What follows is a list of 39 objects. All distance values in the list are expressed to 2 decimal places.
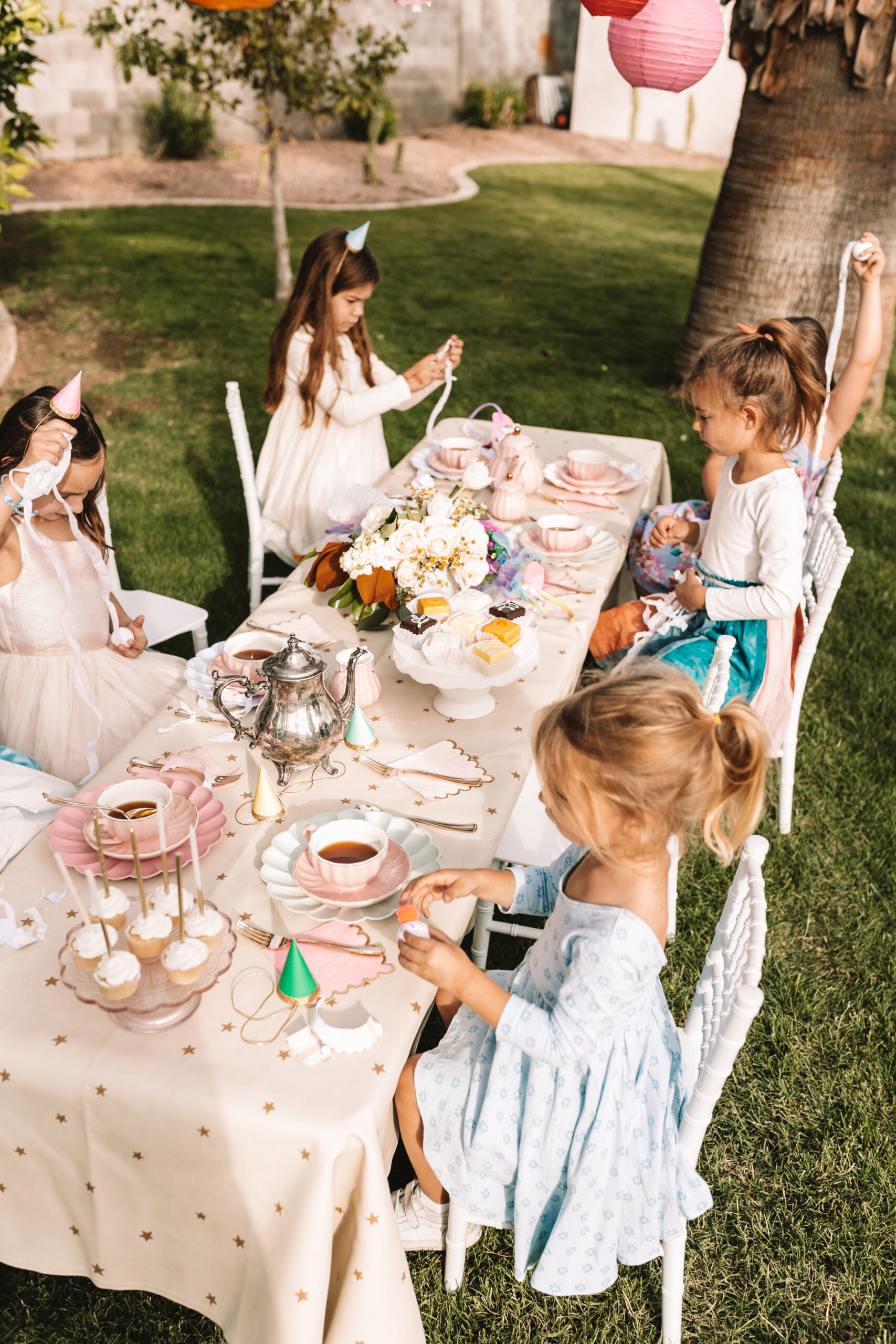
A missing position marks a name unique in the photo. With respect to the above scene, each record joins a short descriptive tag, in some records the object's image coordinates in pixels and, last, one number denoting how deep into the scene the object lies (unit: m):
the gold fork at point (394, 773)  2.36
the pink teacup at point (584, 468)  4.08
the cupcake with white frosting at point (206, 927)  1.77
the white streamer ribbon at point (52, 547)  2.44
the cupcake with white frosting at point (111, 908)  1.74
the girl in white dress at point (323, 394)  4.06
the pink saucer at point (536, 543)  3.48
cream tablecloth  1.61
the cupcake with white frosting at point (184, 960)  1.71
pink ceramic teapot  3.81
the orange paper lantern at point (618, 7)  2.80
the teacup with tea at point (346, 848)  1.95
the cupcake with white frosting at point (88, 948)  1.69
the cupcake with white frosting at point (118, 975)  1.65
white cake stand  2.53
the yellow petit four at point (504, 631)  2.63
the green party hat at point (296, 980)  1.75
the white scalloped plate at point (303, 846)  1.97
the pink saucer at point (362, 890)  1.95
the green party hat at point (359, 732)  2.45
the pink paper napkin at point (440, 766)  2.34
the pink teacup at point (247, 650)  2.65
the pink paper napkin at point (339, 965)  1.82
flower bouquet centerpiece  2.81
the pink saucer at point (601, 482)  4.01
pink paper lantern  2.94
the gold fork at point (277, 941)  1.89
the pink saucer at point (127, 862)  2.04
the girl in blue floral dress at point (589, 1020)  1.78
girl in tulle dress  2.81
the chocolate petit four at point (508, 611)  2.74
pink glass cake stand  1.70
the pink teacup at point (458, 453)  4.11
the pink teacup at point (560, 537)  3.45
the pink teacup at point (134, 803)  2.04
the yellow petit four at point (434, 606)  2.77
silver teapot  2.28
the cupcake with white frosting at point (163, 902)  1.77
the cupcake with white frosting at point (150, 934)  1.71
